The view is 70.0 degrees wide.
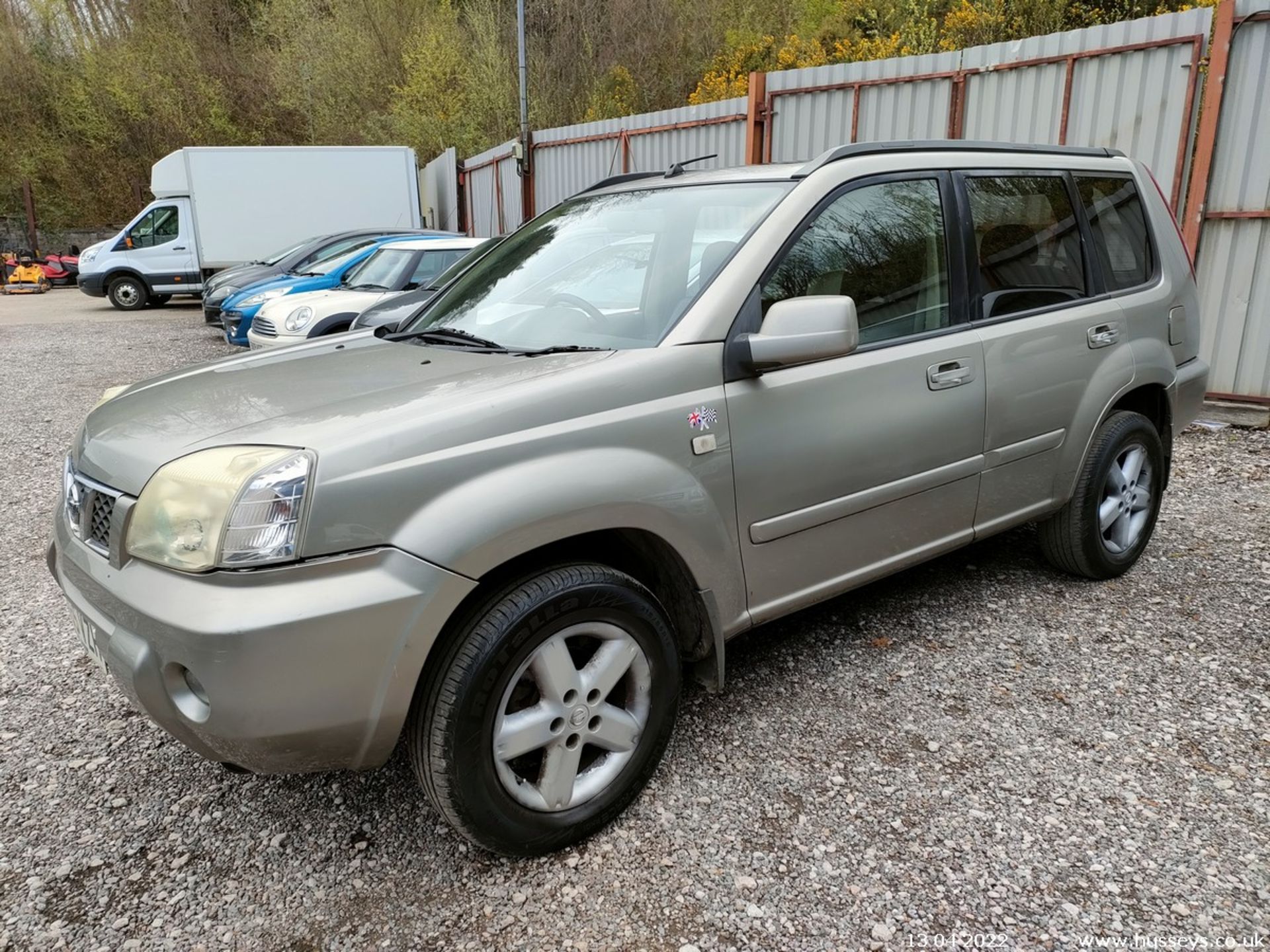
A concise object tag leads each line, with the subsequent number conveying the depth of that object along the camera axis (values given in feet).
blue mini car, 33.27
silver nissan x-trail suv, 6.32
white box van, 56.08
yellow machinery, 78.03
